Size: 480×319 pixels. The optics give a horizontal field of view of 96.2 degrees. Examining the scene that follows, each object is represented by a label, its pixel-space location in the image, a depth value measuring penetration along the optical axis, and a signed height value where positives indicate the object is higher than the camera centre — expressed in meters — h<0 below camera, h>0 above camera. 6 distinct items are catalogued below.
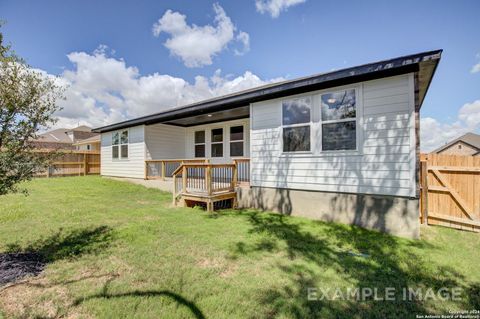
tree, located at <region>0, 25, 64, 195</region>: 2.92 +0.74
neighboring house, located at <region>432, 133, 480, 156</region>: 26.19 +1.85
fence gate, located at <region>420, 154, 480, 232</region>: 4.99 -0.76
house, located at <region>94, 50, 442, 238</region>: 4.64 +0.28
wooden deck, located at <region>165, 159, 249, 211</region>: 6.68 -0.84
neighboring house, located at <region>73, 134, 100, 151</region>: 22.48 +1.89
